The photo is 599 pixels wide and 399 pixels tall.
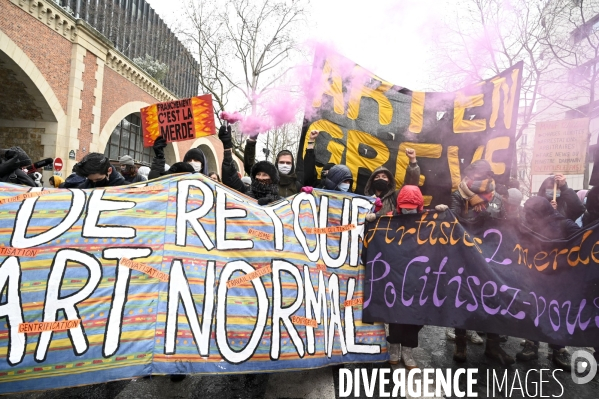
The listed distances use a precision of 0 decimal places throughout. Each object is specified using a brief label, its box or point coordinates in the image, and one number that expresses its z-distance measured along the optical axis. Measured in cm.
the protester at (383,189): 358
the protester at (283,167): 423
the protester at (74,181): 344
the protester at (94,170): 309
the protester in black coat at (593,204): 357
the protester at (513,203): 354
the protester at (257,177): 375
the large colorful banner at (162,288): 204
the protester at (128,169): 576
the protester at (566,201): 396
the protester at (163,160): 394
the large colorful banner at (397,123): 431
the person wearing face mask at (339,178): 364
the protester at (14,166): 373
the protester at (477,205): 327
